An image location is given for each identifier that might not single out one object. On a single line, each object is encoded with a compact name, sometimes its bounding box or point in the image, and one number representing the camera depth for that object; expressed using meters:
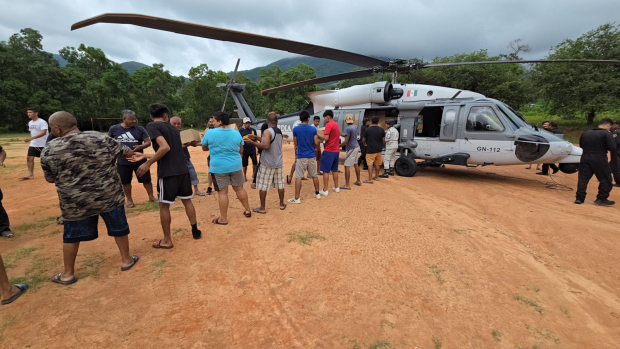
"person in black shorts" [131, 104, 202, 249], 3.13
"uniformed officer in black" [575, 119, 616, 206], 5.20
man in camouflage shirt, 2.44
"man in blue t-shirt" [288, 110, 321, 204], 5.08
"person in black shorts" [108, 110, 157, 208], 4.49
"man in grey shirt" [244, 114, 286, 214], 4.52
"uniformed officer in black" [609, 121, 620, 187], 6.50
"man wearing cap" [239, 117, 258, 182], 6.67
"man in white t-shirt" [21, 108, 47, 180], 6.01
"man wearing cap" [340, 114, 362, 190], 6.37
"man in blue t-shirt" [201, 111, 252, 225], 3.89
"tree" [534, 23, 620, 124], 15.39
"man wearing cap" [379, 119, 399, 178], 7.62
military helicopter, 6.30
